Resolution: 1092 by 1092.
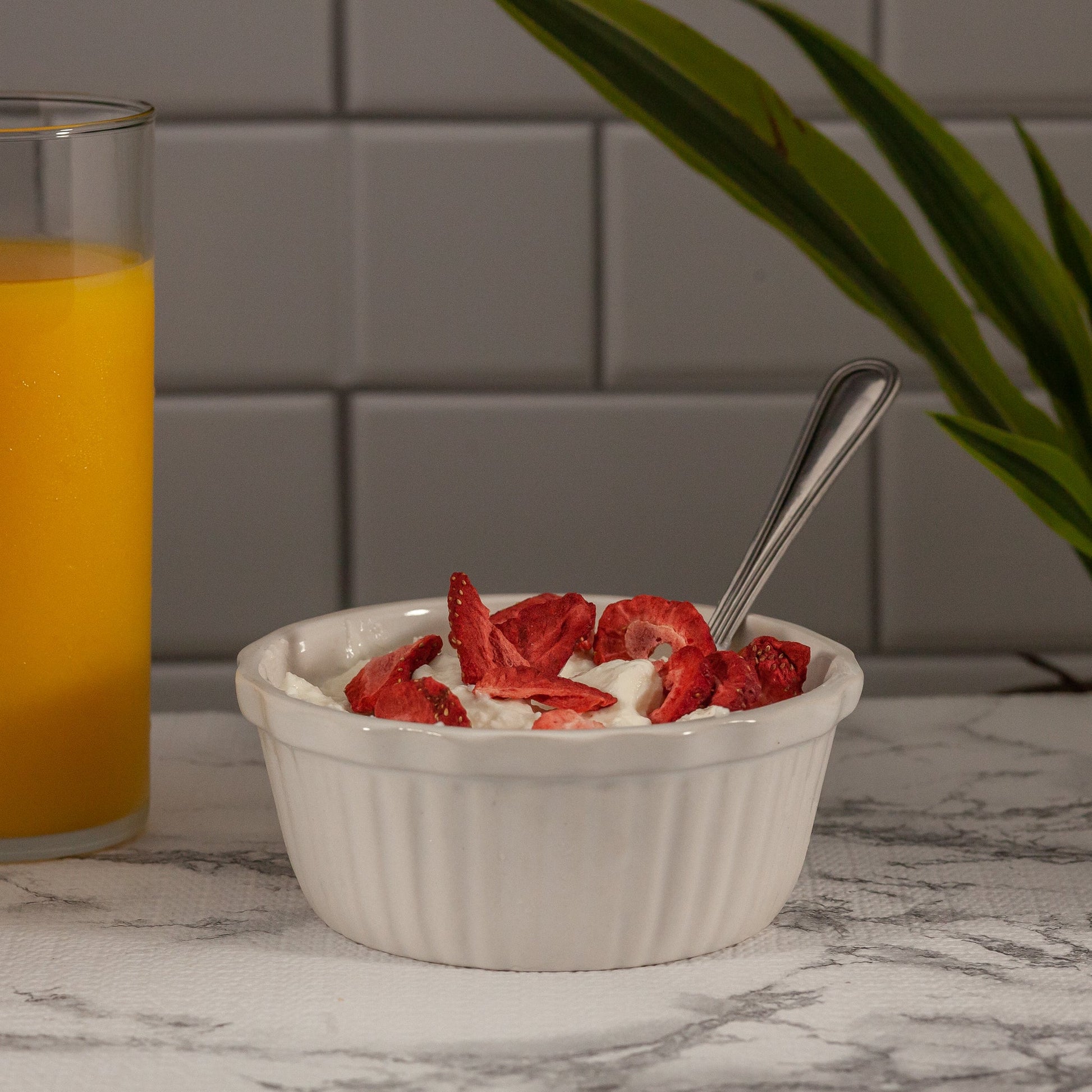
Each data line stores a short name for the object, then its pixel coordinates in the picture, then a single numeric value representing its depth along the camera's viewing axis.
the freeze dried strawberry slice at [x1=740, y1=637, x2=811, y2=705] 0.82
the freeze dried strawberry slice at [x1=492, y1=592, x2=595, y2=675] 0.83
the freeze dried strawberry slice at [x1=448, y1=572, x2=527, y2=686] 0.81
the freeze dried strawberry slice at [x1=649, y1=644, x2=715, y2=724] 0.80
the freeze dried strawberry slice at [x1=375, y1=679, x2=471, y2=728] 0.79
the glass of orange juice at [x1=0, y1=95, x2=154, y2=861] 0.83
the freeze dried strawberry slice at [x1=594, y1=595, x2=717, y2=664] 0.83
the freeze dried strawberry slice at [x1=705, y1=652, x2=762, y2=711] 0.80
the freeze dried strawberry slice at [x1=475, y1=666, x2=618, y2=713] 0.80
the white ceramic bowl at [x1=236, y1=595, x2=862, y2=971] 0.78
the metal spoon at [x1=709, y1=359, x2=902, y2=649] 0.86
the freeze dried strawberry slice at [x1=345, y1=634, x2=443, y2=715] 0.81
